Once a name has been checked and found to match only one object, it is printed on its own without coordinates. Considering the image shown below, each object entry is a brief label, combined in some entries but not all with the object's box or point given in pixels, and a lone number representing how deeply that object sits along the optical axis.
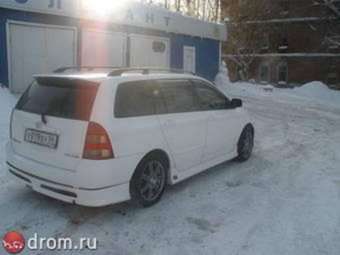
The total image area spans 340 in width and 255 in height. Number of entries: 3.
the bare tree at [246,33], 26.48
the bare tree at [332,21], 24.23
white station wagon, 3.65
